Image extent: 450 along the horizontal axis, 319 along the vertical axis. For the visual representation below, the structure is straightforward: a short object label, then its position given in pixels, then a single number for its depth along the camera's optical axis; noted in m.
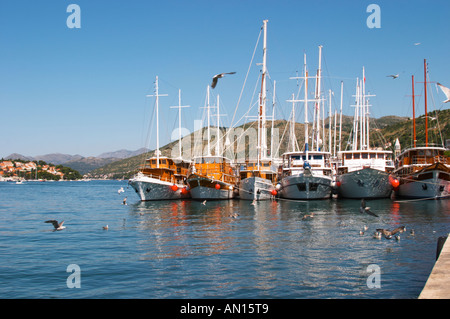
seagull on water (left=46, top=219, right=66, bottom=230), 22.59
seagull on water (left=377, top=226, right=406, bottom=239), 20.13
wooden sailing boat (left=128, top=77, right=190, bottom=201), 51.09
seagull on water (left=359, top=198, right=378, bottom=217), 21.47
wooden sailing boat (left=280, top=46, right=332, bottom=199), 45.50
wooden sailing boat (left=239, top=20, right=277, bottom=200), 47.84
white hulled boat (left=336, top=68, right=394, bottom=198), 46.62
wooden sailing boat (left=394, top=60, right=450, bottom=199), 45.00
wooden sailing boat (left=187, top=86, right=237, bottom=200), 49.88
